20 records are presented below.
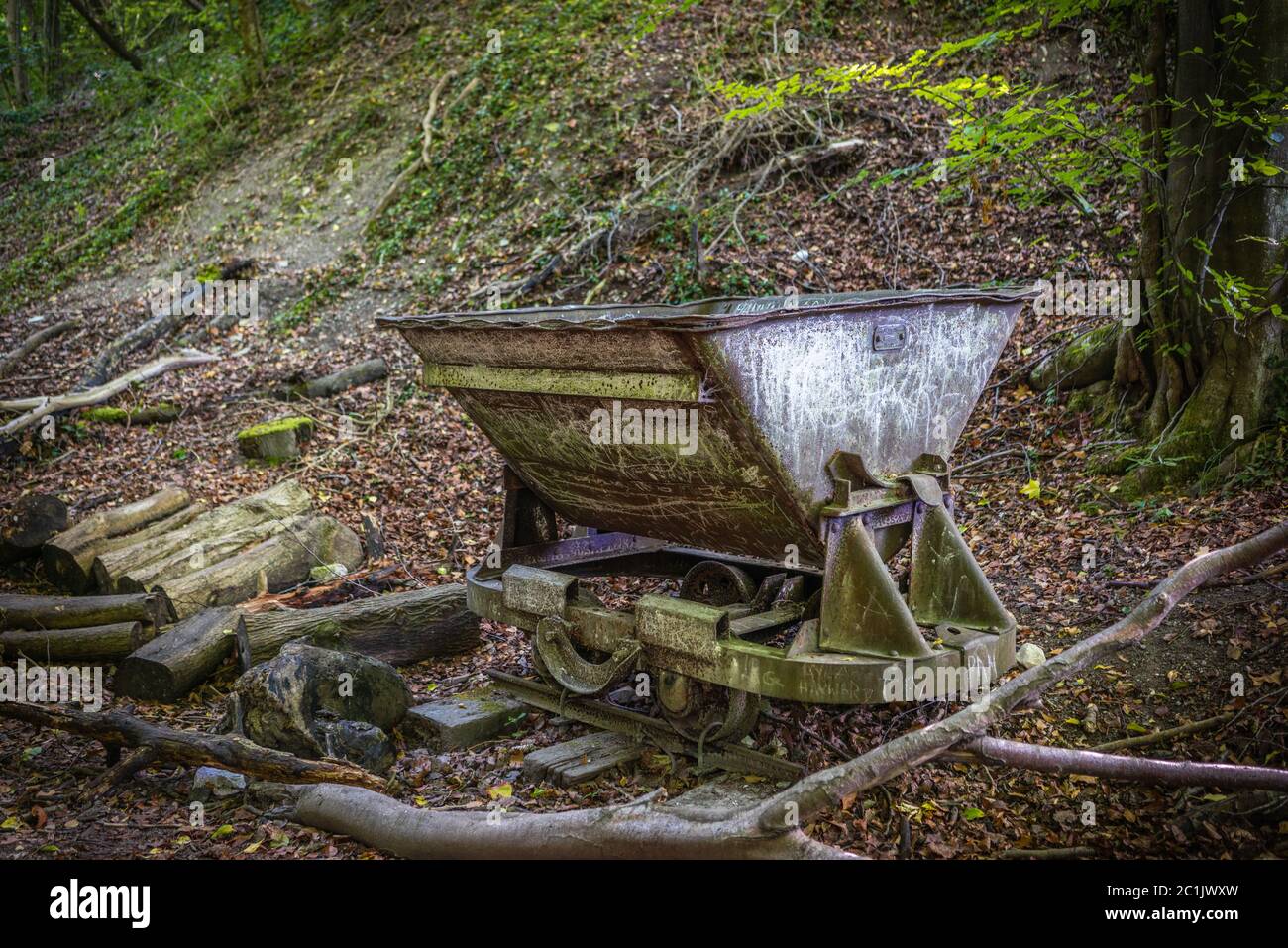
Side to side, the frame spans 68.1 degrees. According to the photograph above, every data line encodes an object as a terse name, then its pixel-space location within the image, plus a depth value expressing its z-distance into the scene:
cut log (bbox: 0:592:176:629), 6.41
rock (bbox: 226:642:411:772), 4.93
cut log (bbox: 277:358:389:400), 10.59
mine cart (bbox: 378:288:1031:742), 4.02
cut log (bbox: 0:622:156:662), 6.17
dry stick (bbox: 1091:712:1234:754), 4.16
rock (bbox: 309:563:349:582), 7.39
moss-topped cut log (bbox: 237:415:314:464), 9.34
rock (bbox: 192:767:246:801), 4.60
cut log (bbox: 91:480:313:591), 6.98
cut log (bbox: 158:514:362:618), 6.71
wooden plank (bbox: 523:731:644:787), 4.62
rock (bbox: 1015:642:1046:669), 4.98
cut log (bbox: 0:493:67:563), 7.64
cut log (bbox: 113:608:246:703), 5.75
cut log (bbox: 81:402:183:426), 10.46
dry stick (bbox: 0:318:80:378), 12.20
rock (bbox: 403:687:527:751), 5.19
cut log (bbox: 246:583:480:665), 6.06
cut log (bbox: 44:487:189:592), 7.22
